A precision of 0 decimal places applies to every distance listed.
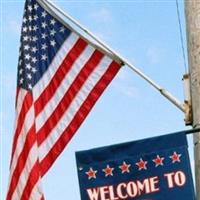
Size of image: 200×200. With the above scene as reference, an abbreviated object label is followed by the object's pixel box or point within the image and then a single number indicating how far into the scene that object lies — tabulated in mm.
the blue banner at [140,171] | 9497
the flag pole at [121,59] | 9944
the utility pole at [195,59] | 8897
